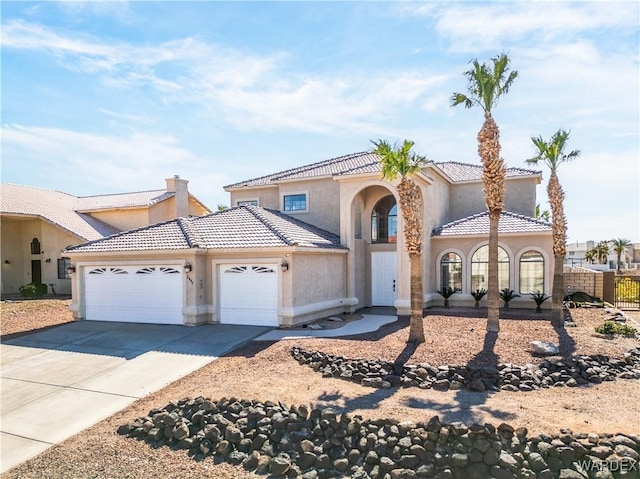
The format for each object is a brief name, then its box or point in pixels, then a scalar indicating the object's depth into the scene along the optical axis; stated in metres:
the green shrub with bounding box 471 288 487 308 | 18.62
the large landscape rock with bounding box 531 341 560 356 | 10.34
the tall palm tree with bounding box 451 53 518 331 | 12.76
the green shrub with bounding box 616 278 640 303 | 20.95
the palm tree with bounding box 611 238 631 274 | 50.44
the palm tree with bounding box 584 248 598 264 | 54.24
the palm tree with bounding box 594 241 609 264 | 53.01
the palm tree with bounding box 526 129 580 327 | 14.62
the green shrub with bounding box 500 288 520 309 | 18.16
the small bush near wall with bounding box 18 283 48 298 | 24.41
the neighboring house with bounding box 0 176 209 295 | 27.14
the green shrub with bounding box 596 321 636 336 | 12.68
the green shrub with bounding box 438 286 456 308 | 19.16
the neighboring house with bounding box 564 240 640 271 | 60.54
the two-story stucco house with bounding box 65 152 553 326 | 15.02
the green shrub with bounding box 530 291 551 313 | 17.39
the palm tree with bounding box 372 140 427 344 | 11.72
